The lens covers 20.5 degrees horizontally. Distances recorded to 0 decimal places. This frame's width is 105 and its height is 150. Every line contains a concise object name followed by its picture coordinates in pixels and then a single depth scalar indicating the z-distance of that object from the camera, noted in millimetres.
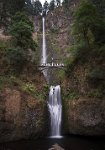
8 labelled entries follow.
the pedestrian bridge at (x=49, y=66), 42875
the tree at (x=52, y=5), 104781
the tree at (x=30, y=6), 101331
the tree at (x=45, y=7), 109844
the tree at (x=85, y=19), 37031
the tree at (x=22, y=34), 40812
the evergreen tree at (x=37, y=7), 106862
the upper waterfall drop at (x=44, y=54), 66125
